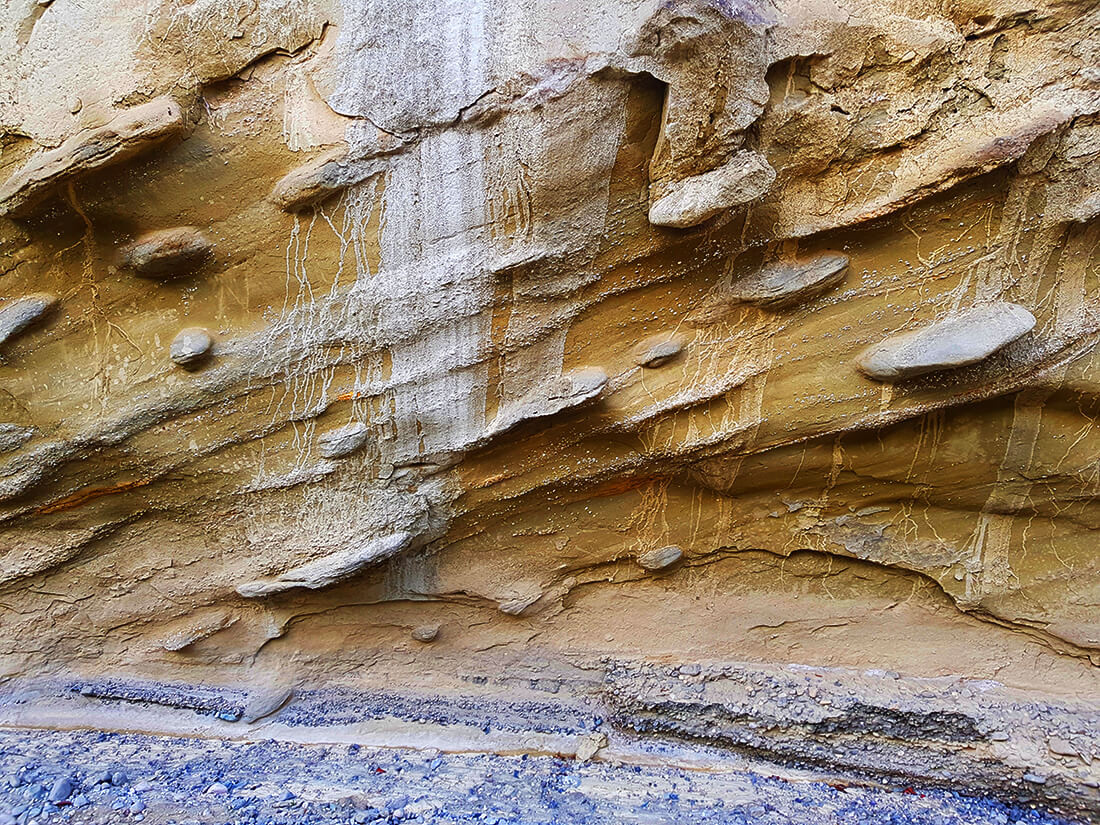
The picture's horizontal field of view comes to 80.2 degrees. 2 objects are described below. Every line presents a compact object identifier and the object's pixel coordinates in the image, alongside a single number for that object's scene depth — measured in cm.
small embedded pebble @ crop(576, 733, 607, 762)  315
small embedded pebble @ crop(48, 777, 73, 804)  267
